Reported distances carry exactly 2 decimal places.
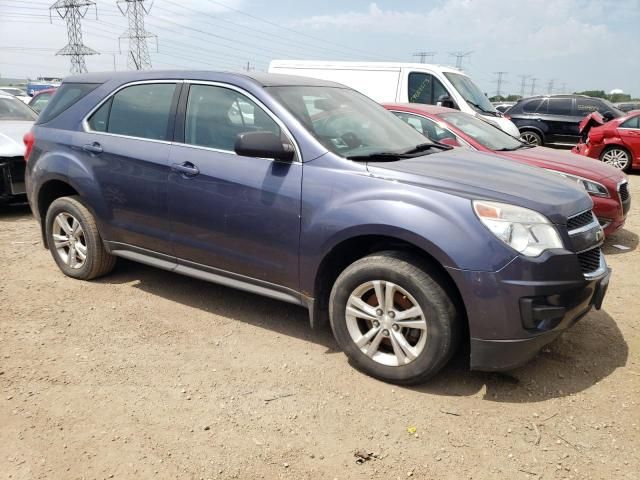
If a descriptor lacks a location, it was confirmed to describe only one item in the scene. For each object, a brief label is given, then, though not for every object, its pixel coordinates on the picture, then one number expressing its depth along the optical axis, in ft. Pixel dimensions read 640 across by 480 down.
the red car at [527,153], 19.70
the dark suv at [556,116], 51.85
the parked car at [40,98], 44.98
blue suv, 9.65
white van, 34.42
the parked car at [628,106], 90.85
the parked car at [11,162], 22.85
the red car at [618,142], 38.22
